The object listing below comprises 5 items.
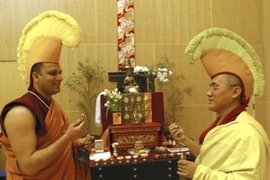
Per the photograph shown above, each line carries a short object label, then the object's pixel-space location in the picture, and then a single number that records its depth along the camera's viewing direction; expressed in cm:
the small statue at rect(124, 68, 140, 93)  308
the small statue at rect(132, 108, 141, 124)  292
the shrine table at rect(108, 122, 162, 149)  282
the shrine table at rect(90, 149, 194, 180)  251
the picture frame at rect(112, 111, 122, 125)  288
